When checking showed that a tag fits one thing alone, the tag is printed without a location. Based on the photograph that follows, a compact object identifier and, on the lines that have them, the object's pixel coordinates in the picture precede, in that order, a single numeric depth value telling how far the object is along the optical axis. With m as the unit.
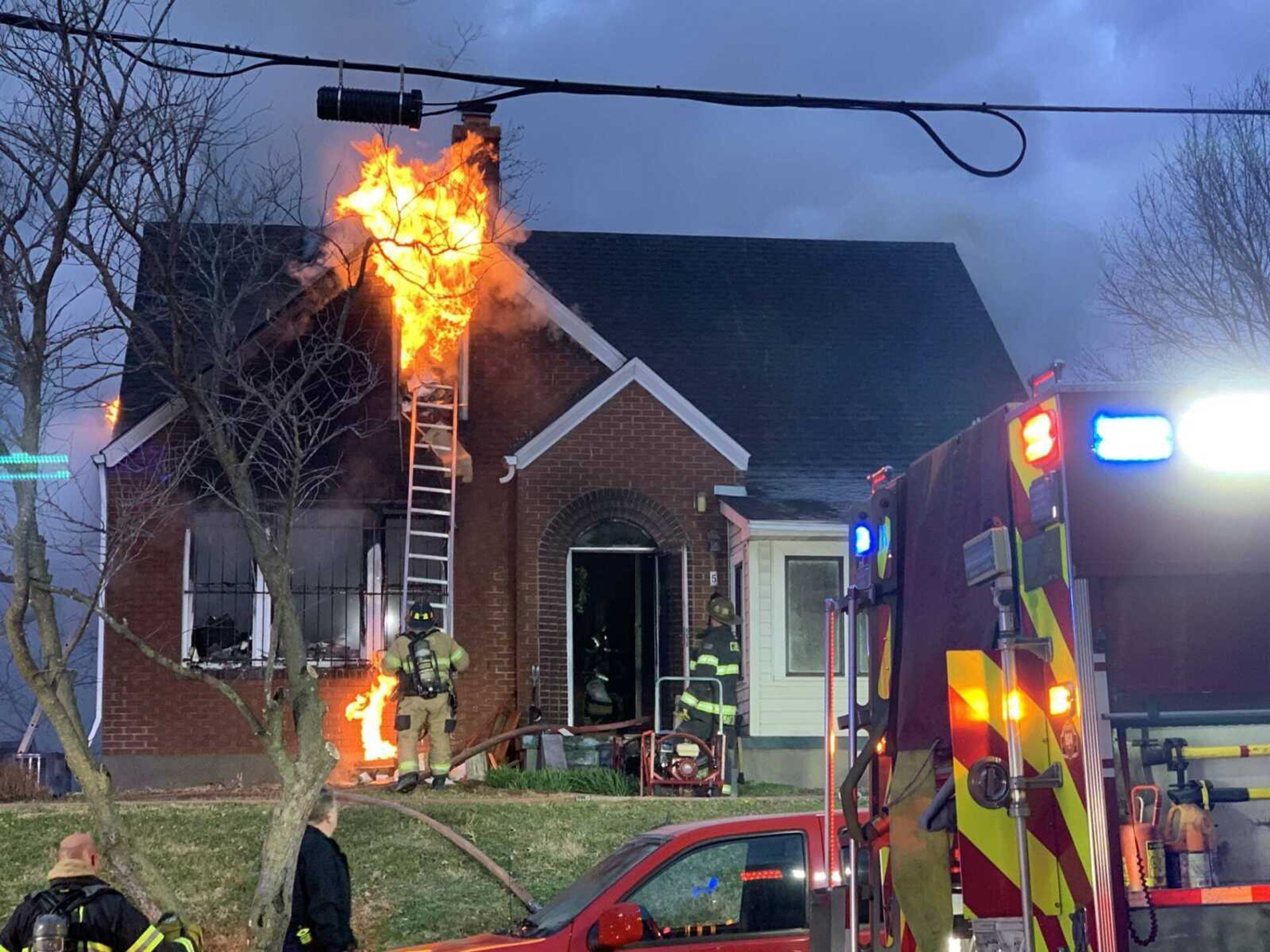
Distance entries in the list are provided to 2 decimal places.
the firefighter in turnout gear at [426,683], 14.75
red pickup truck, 6.88
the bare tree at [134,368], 9.62
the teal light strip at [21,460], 9.84
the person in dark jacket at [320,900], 7.24
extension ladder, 17.34
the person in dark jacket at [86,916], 5.38
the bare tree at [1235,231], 17.45
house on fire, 16.98
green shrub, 15.36
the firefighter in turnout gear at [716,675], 15.45
